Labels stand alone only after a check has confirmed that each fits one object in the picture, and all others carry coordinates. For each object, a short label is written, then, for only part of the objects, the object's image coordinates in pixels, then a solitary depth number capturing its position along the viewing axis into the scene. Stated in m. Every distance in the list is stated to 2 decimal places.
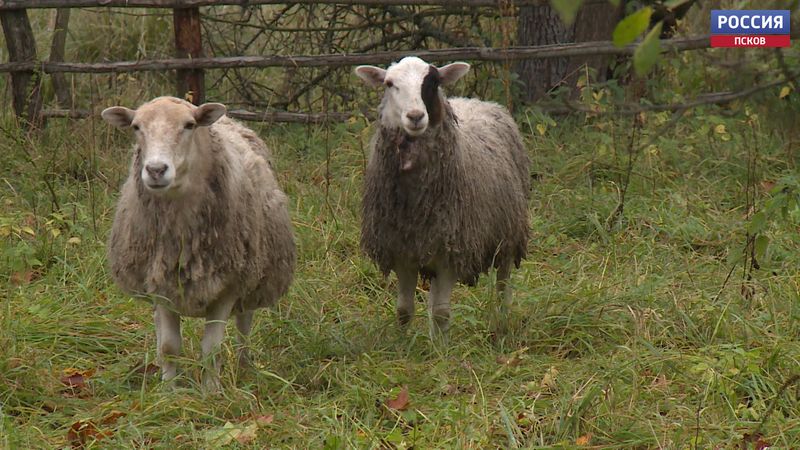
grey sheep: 10.46
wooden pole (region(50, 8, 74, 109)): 17.53
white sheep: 8.88
